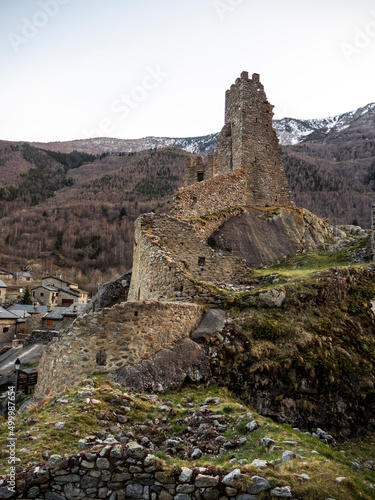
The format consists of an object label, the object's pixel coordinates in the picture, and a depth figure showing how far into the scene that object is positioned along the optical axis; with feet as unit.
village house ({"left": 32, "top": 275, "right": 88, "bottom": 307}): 290.35
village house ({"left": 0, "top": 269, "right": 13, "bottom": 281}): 353.51
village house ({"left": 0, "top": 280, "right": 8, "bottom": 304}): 261.85
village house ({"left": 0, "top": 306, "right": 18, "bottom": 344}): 162.20
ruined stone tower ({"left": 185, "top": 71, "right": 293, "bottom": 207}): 80.48
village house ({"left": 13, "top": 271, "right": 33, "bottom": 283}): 355.91
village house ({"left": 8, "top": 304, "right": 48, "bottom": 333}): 167.73
